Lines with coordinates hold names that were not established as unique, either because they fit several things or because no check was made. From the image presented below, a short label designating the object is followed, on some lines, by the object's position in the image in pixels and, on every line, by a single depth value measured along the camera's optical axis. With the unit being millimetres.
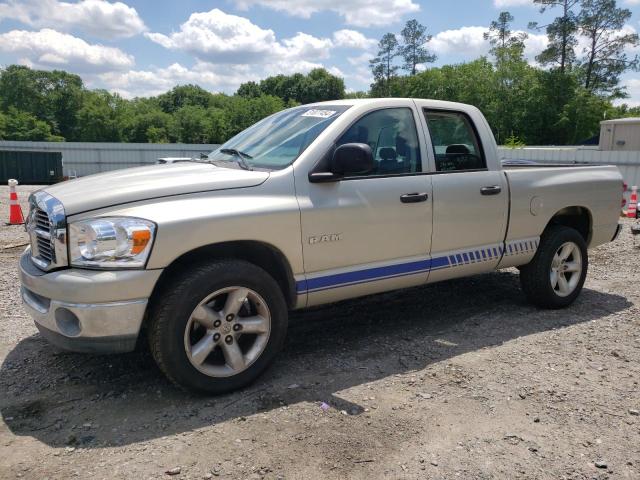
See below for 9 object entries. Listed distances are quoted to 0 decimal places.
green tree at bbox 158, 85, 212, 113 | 110500
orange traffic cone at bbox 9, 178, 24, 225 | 10469
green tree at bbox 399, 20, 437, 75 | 62000
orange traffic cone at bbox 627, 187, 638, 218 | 11688
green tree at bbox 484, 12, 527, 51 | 56125
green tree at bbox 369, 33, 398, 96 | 63469
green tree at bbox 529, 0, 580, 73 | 45750
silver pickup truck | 3246
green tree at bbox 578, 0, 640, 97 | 45188
